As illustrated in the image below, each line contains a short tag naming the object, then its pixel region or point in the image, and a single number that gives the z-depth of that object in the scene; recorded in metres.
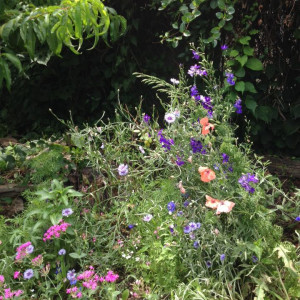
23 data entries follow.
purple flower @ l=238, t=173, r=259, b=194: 1.92
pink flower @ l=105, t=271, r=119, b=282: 1.97
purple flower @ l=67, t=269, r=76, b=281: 2.00
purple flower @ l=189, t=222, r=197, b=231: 1.95
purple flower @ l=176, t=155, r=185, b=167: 2.14
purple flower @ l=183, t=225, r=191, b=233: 1.95
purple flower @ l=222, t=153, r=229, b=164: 2.09
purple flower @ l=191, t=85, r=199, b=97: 2.37
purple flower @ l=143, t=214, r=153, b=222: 2.16
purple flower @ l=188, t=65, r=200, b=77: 2.49
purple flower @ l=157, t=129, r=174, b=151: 2.22
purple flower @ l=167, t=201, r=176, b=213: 2.04
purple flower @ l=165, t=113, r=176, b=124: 2.15
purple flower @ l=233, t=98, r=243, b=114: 2.37
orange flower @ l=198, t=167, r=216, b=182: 1.78
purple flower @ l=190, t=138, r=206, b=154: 2.17
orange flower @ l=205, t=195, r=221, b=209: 1.75
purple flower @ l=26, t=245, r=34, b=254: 2.06
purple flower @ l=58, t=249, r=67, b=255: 2.13
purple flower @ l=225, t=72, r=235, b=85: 2.59
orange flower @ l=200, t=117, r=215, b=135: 1.90
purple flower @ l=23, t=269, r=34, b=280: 2.01
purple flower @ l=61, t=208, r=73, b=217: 2.19
